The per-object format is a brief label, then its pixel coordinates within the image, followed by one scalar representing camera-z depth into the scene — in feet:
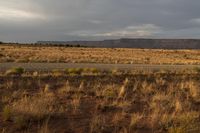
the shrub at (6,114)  16.53
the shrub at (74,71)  43.92
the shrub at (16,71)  40.62
